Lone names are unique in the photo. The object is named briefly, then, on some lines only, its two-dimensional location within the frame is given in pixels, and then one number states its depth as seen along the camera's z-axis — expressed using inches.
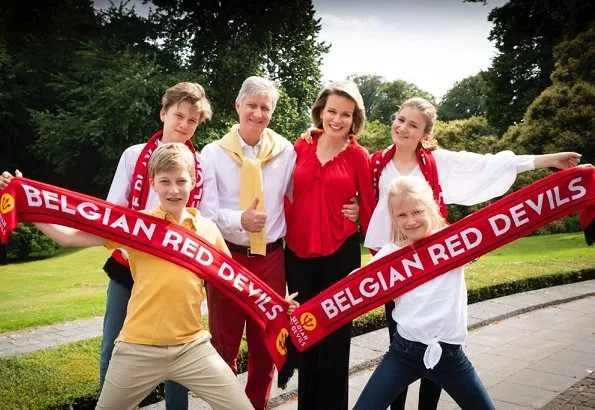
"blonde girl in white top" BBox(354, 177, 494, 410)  111.3
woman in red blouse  142.8
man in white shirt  144.9
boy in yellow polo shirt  108.3
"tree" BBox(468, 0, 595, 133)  1146.0
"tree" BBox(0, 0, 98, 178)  1074.7
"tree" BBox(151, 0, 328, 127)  1061.1
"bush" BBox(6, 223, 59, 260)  633.0
